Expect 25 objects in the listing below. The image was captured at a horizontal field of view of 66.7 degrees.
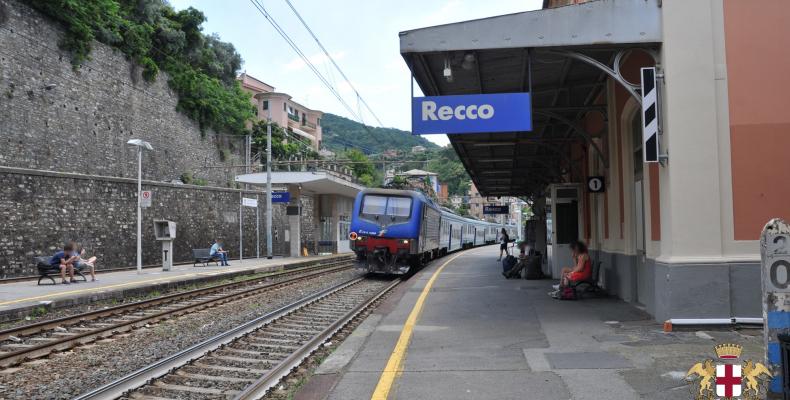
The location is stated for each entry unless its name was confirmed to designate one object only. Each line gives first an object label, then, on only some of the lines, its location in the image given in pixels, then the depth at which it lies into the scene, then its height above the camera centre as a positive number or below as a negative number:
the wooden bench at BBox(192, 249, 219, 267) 24.95 -1.03
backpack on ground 10.98 -1.16
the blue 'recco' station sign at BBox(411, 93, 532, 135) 8.71 +1.73
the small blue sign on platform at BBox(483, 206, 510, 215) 34.38 +1.15
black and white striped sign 7.93 +1.53
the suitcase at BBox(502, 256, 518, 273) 17.03 -0.94
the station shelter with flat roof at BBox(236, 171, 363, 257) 32.19 +1.59
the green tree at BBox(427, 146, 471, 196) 90.94 +8.77
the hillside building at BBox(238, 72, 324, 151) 71.31 +15.39
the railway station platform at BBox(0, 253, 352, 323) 11.86 -1.36
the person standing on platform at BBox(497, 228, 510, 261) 23.07 -0.36
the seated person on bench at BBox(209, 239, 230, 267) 24.78 -0.87
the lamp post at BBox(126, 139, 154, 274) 18.62 +1.12
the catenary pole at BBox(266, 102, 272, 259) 29.98 +1.24
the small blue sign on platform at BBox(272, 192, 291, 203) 30.98 +1.79
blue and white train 19.14 +0.05
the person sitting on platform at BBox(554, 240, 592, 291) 10.95 -0.76
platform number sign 12.65 +0.93
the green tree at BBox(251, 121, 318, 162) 56.02 +8.57
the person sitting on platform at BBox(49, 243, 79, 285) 15.91 -0.72
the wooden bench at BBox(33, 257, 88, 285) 15.92 -0.96
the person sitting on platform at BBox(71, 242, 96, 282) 16.44 -0.82
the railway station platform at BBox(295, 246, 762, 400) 5.22 -1.36
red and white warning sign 19.09 +1.10
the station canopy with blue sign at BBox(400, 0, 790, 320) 7.55 +1.58
